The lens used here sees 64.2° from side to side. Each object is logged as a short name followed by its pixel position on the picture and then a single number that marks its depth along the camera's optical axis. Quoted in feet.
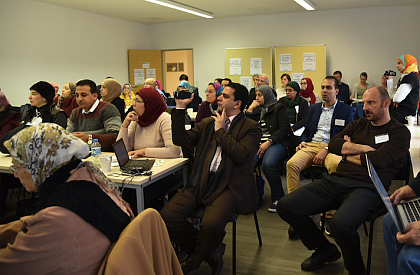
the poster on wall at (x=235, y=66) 31.50
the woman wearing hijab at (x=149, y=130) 8.80
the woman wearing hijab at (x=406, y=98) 14.48
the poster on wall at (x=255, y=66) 30.58
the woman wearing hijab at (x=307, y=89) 20.91
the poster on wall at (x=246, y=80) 31.09
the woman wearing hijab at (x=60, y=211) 3.32
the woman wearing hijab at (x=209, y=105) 14.48
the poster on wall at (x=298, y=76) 29.30
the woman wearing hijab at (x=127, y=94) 24.11
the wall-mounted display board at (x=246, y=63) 30.45
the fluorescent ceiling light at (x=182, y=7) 23.35
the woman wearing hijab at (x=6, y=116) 11.14
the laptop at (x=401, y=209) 5.67
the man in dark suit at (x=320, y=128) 10.24
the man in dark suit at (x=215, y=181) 7.06
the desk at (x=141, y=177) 6.98
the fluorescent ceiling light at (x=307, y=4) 24.04
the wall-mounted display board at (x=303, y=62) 28.78
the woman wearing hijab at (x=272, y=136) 11.44
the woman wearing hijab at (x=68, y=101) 15.19
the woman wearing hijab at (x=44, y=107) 11.13
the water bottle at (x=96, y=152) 8.31
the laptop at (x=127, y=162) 7.50
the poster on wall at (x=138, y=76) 33.04
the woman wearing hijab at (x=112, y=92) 13.98
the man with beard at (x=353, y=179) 7.35
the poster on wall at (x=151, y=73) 33.94
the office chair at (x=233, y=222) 7.38
